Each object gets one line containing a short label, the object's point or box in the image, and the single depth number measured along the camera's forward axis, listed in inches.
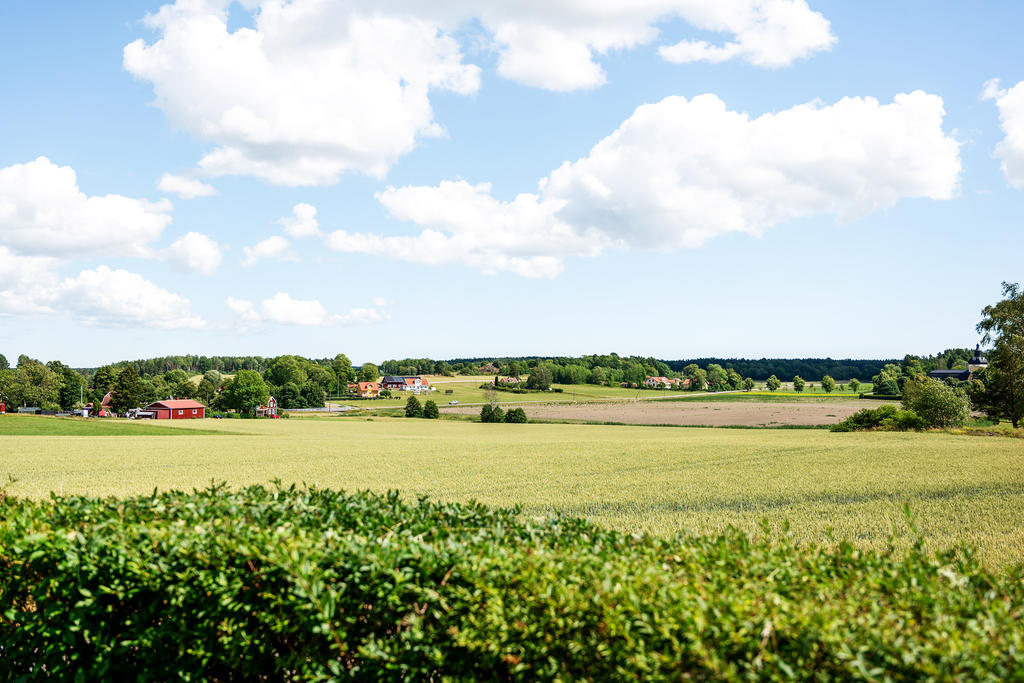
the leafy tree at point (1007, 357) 1802.4
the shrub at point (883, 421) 1755.7
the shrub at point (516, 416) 2775.6
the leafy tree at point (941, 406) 1726.1
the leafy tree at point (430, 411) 3041.3
